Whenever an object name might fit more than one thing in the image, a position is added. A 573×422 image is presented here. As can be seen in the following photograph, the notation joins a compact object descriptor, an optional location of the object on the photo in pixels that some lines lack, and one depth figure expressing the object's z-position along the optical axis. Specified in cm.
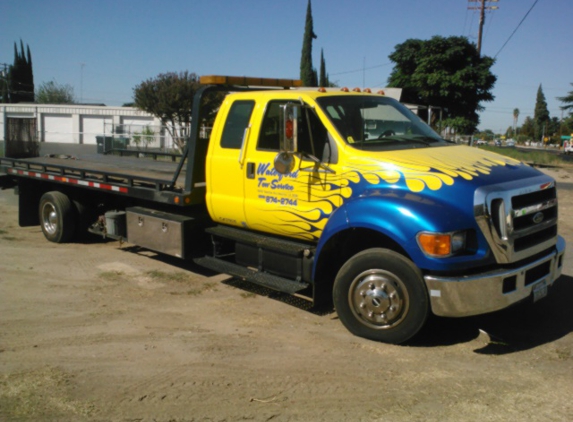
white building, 4684
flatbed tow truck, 485
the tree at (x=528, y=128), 12532
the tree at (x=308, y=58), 5106
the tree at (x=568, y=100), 6191
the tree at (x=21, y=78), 7188
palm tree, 17280
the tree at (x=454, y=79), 3291
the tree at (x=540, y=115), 11681
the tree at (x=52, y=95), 7069
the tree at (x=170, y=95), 3619
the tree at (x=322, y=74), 5775
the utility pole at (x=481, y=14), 3651
